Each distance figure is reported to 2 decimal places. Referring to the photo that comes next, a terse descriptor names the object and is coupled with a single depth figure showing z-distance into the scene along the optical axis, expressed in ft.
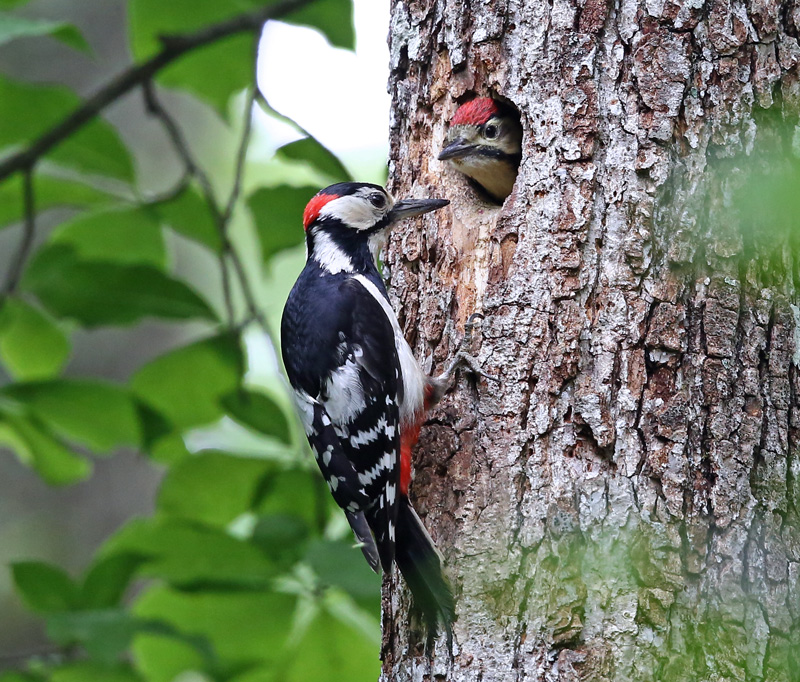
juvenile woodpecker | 17.83
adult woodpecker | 15.15
